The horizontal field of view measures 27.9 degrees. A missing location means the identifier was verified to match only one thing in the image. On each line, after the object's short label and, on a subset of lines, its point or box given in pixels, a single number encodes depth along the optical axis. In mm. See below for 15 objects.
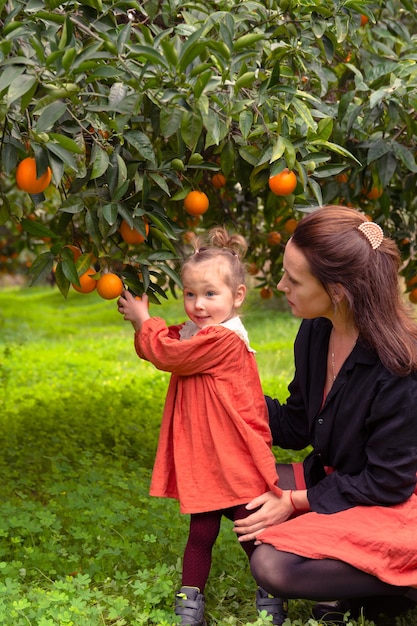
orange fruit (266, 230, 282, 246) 4223
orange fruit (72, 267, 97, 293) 2613
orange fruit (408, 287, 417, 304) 3619
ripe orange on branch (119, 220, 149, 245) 2566
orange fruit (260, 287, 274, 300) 4680
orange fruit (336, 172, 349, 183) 3236
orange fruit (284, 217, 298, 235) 3682
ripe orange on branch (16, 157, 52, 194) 2229
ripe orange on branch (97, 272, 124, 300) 2561
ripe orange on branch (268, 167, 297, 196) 2514
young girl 2479
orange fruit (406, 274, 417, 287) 3632
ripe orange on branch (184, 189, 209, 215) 2719
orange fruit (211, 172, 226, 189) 3477
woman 2264
